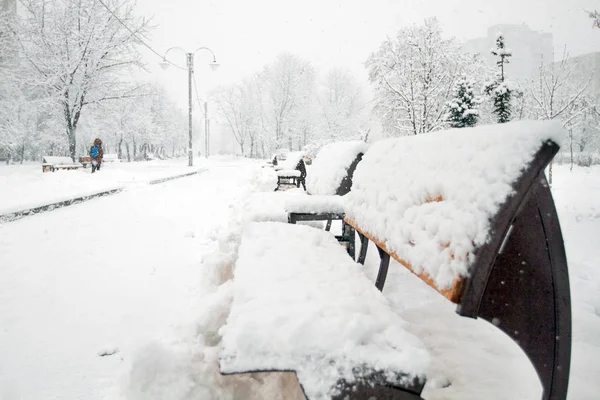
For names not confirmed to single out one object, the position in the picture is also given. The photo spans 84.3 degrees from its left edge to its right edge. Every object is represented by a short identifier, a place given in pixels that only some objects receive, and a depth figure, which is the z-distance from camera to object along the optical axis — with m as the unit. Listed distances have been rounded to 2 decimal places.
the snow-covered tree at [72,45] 16.00
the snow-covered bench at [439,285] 0.87
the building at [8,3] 27.46
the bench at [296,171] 7.43
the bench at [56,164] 15.60
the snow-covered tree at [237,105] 52.72
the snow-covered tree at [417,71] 14.70
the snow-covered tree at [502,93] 21.22
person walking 15.21
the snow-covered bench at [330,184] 2.52
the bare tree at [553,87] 14.95
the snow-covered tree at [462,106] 19.16
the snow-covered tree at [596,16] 5.88
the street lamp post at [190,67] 20.00
